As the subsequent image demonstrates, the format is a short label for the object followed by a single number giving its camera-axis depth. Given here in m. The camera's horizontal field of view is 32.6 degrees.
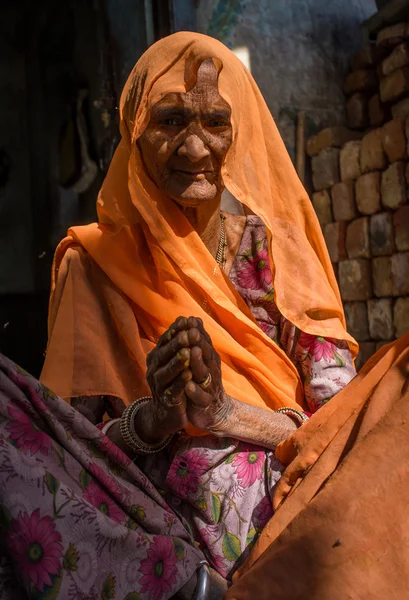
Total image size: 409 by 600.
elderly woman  1.51
